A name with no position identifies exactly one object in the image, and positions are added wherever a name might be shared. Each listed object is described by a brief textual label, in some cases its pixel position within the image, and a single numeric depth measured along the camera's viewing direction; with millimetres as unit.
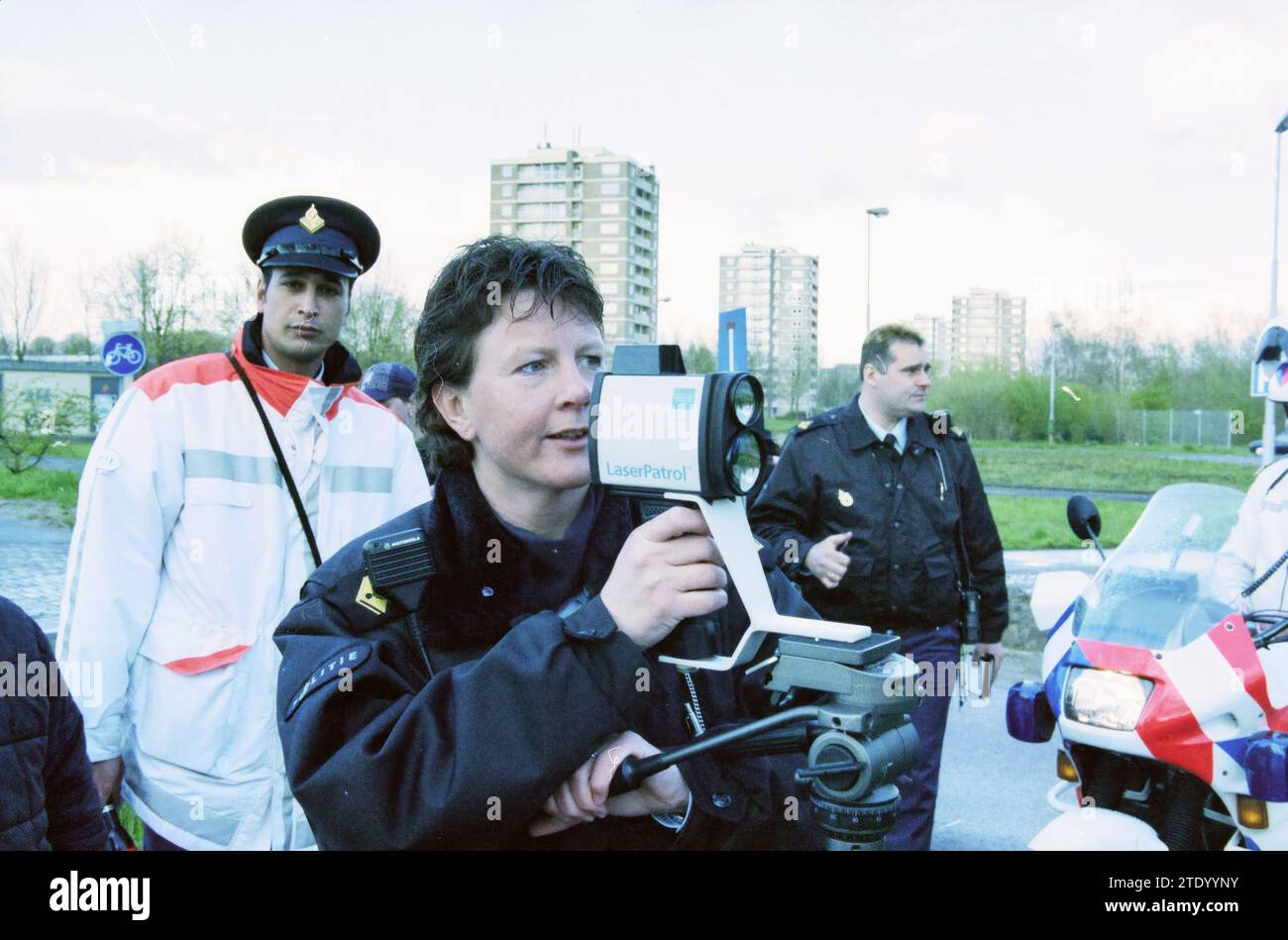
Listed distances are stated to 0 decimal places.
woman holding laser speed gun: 1257
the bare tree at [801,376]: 22000
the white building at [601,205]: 25156
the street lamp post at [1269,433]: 5123
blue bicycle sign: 9578
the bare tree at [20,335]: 10367
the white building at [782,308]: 23234
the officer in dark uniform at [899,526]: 4398
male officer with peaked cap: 2459
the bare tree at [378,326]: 15992
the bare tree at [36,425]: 10922
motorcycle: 2742
